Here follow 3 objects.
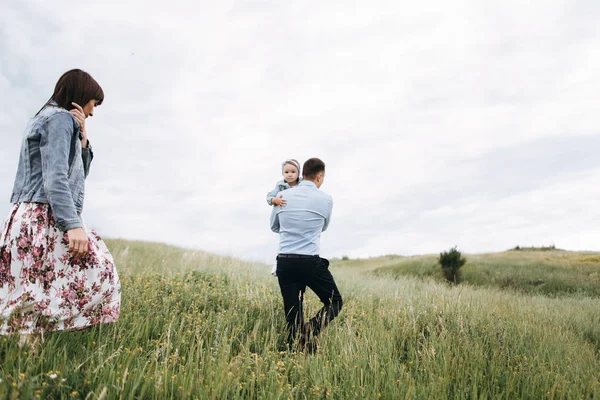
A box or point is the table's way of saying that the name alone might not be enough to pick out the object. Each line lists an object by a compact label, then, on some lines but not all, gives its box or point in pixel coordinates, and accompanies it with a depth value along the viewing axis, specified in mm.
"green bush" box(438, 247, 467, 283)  17250
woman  2996
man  4633
